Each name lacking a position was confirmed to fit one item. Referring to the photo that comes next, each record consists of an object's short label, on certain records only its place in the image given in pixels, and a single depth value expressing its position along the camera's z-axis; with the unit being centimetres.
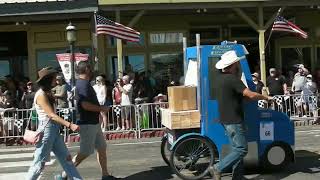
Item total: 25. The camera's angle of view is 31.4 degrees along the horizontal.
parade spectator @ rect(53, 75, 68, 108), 1509
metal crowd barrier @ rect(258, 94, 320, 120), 1611
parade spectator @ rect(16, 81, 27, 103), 1786
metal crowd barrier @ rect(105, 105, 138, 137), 1500
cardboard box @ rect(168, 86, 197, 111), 859
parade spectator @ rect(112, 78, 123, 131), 1577
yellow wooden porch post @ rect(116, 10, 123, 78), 1739
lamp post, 1593
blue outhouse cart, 837
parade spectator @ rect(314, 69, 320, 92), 1914
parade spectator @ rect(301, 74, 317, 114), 1614
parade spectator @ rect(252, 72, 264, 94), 1573
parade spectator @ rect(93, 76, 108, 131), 1499
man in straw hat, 751
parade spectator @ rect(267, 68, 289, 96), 1678
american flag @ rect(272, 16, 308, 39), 1608
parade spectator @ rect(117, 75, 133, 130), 1503
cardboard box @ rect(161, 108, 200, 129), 848
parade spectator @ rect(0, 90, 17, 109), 1542
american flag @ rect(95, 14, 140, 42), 1595
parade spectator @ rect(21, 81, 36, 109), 1550
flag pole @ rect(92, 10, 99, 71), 1831
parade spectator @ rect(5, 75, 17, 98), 1809
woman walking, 742
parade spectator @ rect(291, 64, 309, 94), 1680
